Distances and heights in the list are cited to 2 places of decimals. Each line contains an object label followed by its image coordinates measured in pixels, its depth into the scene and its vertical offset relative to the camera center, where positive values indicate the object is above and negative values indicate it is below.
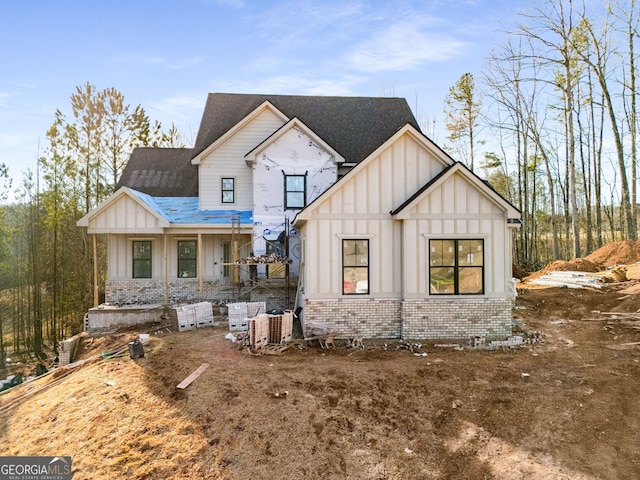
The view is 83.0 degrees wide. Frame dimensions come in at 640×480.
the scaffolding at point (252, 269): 14.09 -0.82
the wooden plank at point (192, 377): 7.54 -2.75
